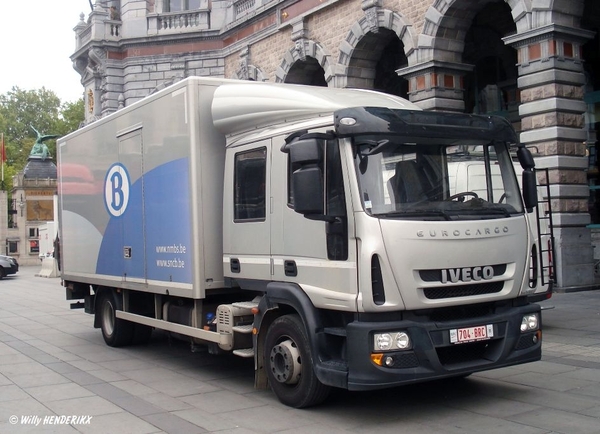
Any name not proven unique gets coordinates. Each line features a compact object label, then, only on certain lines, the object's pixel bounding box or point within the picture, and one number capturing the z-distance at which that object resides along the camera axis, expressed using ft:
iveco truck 20.80
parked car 104.94
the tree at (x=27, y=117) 261.85
